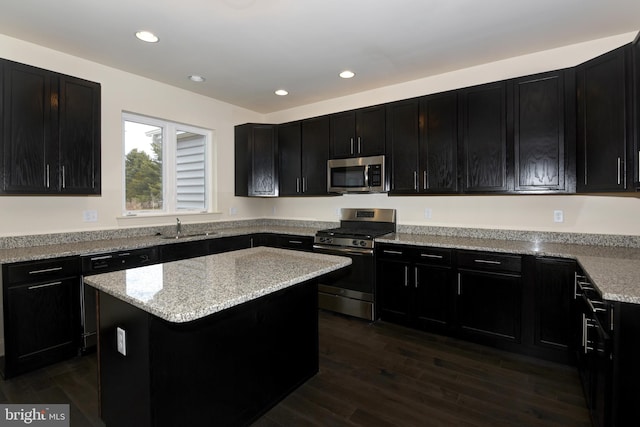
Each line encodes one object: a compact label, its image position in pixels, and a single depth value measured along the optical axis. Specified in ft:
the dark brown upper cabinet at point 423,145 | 10.64
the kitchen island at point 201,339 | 4.72
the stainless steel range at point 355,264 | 11.42
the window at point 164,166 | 11.99
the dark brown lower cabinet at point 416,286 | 10.05
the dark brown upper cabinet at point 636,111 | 6.54
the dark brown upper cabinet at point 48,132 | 8.11
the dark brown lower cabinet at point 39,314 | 7.66
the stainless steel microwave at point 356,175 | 12.12
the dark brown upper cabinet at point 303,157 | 13.79
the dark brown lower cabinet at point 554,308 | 8.19
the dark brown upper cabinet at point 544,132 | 8.80
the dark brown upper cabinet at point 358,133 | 12.21
